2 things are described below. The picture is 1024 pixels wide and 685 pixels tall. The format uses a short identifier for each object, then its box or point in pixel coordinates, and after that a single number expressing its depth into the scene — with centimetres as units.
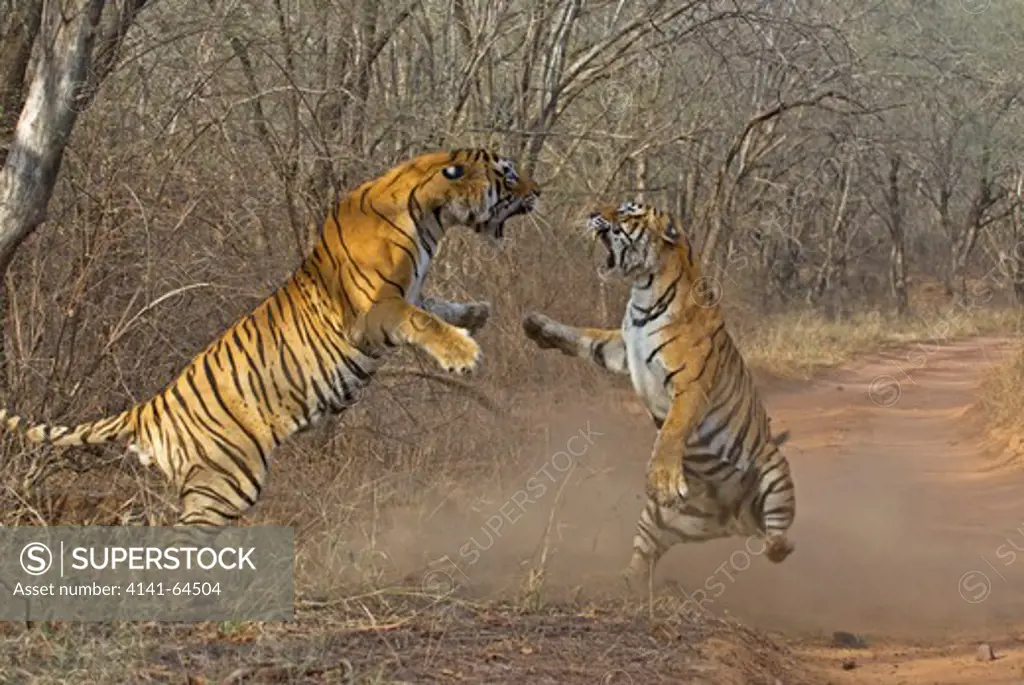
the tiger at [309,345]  1333
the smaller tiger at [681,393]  1446
